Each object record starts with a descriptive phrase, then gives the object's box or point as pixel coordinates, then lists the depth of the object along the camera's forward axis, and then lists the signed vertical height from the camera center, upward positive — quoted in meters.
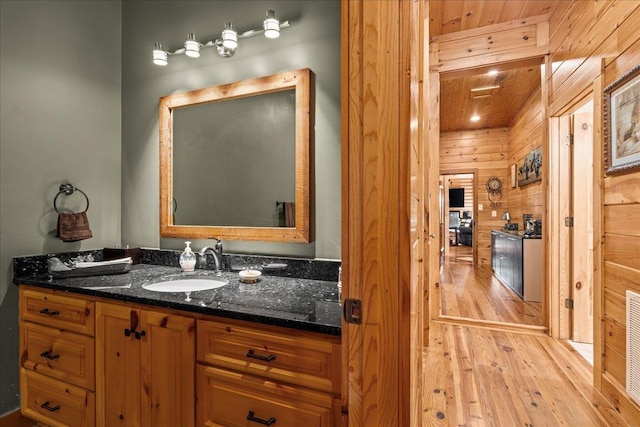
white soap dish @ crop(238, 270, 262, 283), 1.70 -0.33
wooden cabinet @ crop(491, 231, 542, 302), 4.22 -0.73
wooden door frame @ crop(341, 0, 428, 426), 0.76 +0.01
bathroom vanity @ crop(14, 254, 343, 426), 1.13 -0.57
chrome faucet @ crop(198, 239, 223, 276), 1.93 -0.24
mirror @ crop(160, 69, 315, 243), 1.83 +0.33
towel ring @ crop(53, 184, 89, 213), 2.04 +0.15
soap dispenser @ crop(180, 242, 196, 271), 1.99 -0.29
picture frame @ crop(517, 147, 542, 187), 4.56 +0.68
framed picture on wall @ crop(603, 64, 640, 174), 1.78 +0.52
